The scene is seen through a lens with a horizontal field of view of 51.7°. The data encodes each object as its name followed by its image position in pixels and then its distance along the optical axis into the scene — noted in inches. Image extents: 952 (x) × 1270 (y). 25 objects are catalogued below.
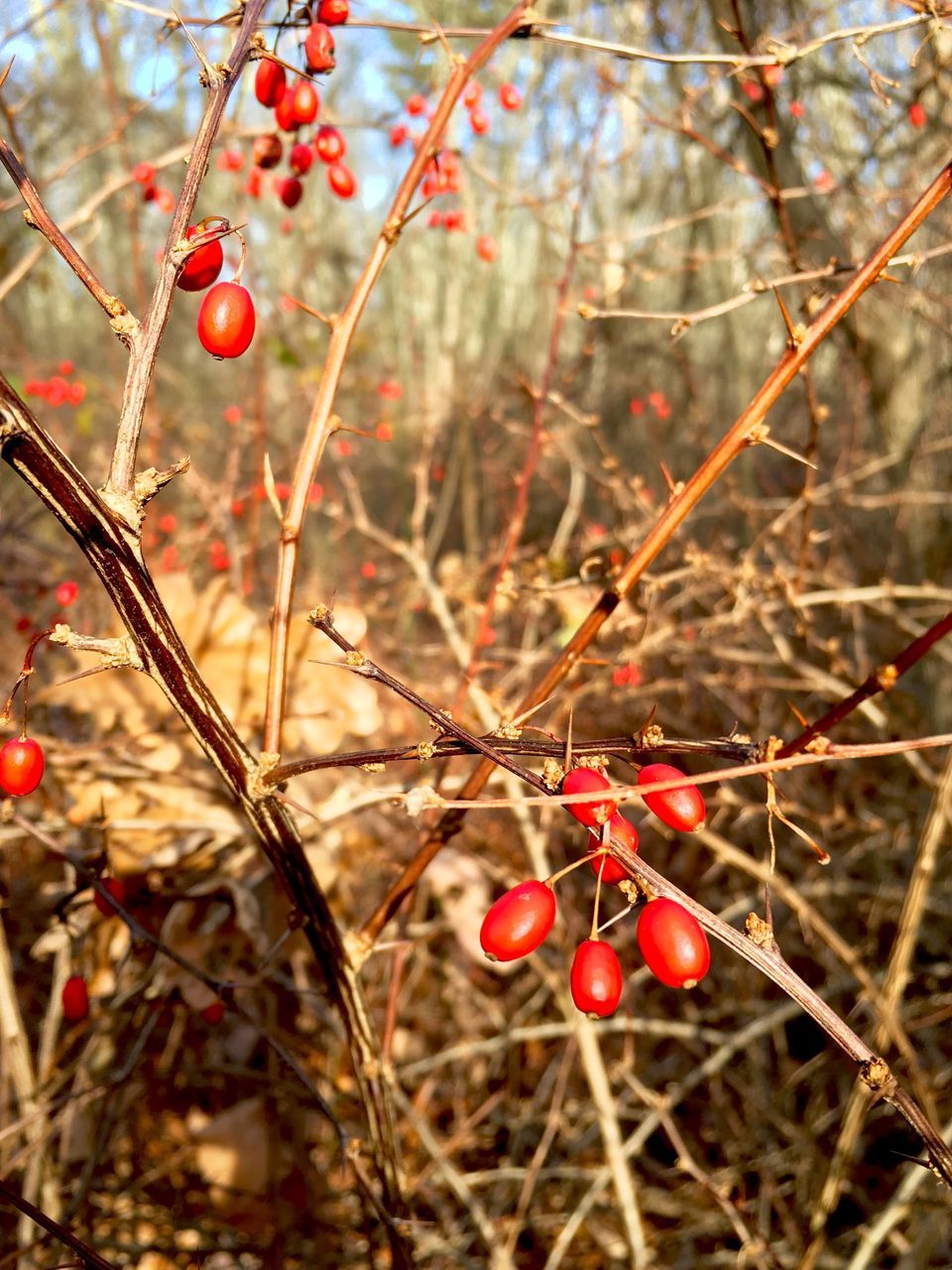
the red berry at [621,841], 4.7
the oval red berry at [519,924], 4.5
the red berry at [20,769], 5.4
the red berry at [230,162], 17.3
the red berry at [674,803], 4.6
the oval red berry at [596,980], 4.6
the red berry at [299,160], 8.0
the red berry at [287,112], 6.8
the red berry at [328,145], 8.1
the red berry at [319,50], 6.1
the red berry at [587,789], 4.3
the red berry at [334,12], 6.4
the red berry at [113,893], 7.1
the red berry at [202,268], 5.0
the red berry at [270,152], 7.8
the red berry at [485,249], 19.2
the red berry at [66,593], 11.9
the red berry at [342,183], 9.7
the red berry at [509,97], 14.1
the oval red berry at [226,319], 4.9
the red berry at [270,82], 6.5
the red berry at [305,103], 6.8
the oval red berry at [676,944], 4.3
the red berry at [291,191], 8.1
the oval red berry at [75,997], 8.2
